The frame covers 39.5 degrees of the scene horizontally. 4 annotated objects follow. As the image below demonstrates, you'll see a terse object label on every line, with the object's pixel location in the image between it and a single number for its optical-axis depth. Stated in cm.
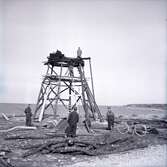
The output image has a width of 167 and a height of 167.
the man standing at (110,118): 1742
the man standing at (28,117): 1775
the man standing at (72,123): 1326
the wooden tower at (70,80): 1862
